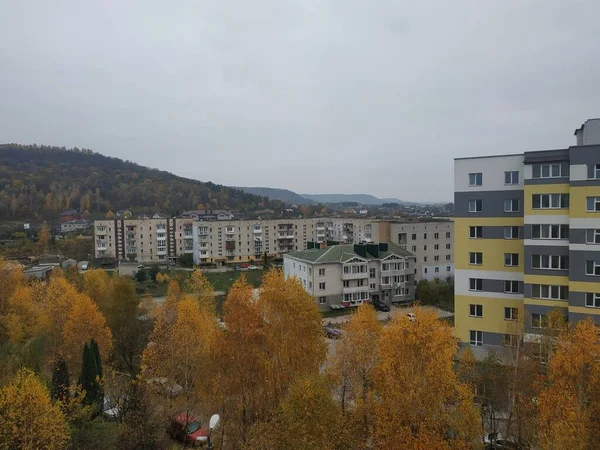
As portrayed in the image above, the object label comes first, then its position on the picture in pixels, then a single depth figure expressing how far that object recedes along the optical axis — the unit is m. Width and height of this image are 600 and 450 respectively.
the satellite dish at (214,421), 14.07
